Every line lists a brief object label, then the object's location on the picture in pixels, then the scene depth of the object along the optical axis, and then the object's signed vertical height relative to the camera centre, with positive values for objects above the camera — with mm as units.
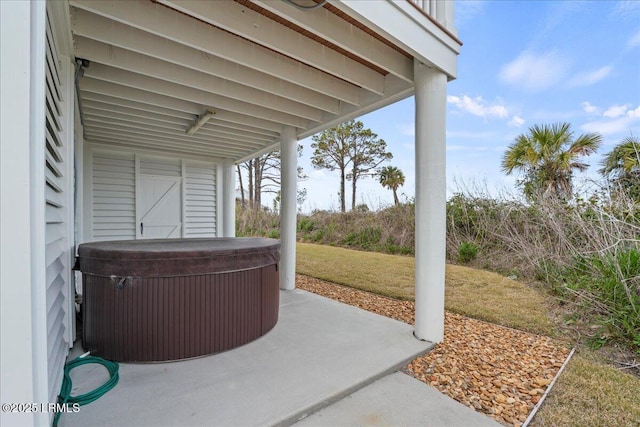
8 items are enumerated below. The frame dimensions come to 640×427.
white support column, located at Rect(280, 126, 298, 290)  4707 -22
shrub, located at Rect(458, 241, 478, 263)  6742 -917
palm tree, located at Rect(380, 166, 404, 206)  15980 +1965
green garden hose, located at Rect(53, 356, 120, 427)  1778 -1164
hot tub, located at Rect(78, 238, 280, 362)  2230 -703
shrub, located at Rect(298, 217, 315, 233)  11930 -510
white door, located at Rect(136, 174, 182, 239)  5809 +102
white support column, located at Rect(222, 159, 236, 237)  6734 +344
